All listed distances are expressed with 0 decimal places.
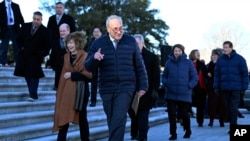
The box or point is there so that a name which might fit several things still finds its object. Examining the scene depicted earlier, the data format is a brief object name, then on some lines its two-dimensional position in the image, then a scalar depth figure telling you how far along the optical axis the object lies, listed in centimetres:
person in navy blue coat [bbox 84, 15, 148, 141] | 666
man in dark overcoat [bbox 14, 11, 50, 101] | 1027
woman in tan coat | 783
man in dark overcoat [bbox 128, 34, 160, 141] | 948
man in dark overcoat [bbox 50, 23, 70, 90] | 903
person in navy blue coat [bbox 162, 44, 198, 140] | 1016
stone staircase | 856
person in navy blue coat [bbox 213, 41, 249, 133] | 1069
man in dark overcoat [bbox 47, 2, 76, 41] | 1185
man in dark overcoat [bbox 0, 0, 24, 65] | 1290
